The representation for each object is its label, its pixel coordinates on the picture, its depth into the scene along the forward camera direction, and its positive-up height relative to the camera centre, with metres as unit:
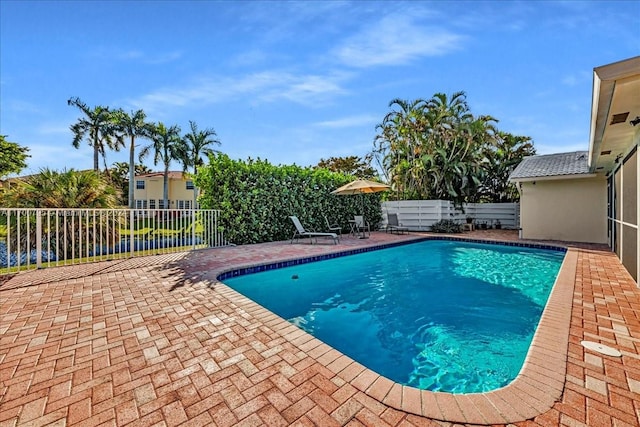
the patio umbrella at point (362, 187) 10.80 +1.04
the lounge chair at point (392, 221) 13.23 -0.35
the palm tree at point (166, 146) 27.12 +6.97
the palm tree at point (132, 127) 26.70 +8.79
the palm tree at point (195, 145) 27.73 +7.21
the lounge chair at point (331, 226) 12.14 -0.54
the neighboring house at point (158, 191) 35.47 +3.29
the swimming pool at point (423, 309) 3.05 -1.59
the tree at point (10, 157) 18.47 +4.23
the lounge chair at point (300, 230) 9.48 -0.53
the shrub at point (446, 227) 13.82 -0.69
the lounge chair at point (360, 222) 11.61 -0.33
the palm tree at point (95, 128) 27.00 +8.90
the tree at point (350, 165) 30.80 +5.55
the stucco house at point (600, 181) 3.36 +0.98
